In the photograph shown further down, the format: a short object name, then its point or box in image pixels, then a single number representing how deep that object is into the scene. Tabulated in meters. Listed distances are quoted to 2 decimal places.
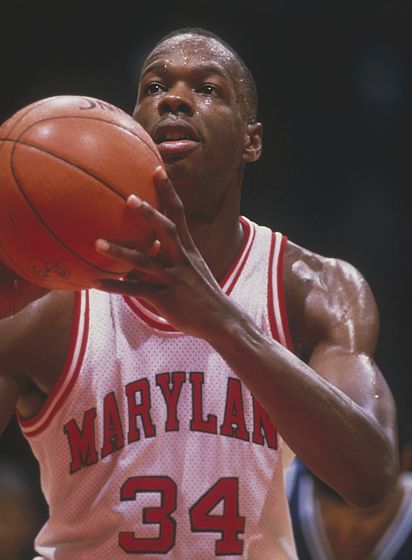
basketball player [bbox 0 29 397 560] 6.04
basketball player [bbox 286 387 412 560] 10.52
